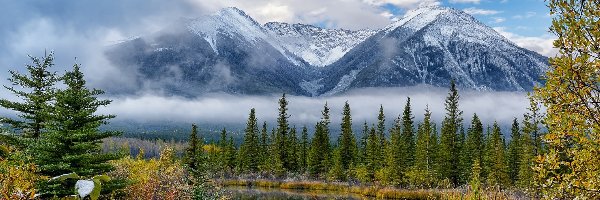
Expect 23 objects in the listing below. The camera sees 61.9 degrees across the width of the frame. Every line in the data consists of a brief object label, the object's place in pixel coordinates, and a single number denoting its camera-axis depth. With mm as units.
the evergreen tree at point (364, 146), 89838
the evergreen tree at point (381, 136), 79994
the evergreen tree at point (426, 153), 69250
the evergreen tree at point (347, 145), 90375
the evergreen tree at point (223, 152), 98994
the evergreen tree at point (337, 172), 79000
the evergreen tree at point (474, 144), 70625
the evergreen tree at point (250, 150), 95312
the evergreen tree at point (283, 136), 91131
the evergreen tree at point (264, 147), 95575
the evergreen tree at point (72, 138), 20281
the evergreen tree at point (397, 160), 66812
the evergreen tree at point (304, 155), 95600
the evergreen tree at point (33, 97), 28578
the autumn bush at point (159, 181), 21797
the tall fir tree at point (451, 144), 66812
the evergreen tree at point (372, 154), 74688
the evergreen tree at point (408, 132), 78912
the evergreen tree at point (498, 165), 65312
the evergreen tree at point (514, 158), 72750
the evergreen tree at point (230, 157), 99862
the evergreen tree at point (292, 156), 92606
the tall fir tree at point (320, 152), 86938
